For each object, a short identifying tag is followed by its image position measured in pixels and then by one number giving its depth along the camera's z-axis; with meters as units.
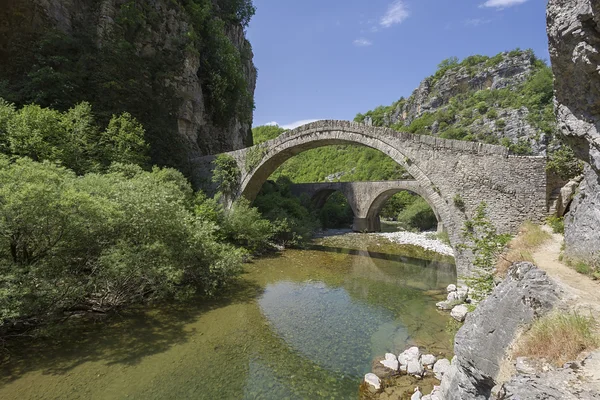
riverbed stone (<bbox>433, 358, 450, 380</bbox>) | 4.44
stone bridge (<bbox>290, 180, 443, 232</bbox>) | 22.93
